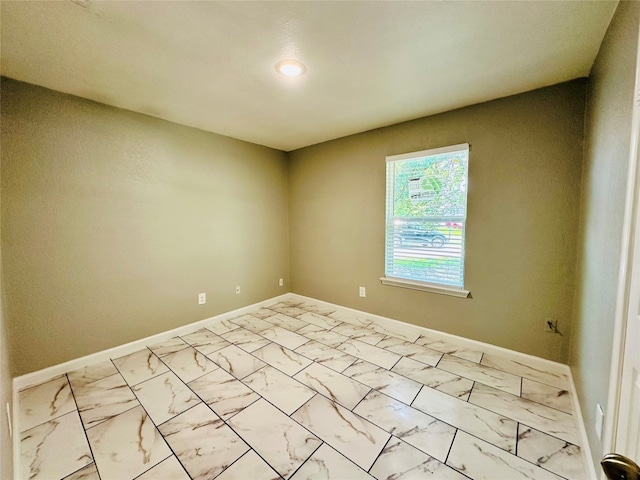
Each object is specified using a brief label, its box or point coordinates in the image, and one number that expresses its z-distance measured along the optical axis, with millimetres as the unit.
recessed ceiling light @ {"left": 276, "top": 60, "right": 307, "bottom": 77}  1775
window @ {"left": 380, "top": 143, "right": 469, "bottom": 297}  2605
